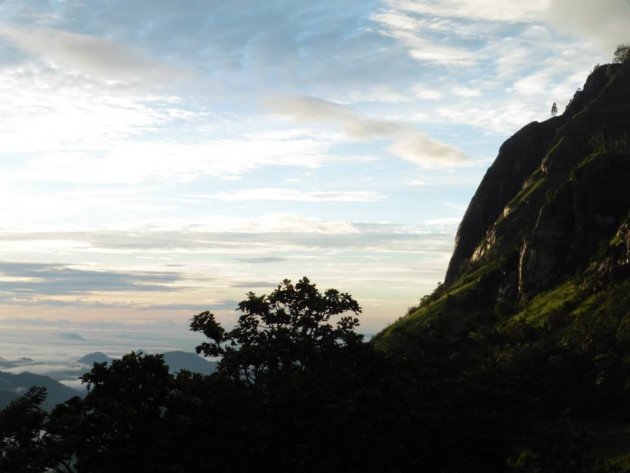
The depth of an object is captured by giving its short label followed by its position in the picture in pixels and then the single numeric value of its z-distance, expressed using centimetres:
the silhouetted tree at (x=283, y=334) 5194
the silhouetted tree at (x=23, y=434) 3075
